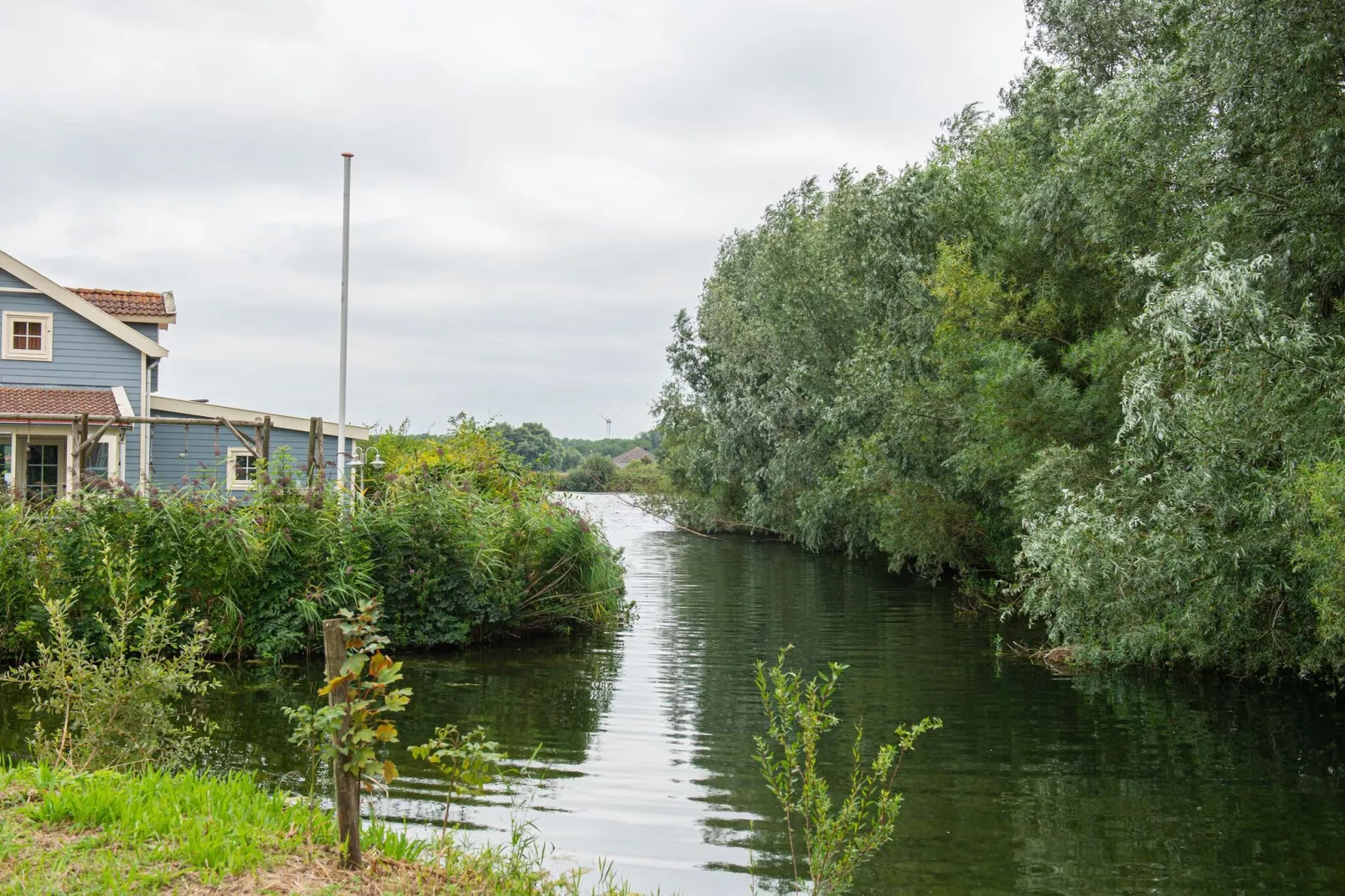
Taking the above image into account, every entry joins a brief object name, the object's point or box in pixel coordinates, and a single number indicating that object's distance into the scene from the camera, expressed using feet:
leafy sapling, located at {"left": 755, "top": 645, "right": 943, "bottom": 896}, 17.76
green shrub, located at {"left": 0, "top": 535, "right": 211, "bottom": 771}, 23.71
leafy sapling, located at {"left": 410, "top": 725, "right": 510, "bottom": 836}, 17.97
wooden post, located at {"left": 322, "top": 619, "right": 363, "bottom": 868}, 17.12
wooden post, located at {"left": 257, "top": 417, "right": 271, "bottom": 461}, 60.23
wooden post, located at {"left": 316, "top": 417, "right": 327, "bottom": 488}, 53.62
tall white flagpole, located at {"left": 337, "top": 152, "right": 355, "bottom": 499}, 70.74
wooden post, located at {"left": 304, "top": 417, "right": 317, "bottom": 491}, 54.19
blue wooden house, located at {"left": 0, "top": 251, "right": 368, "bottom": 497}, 78.23
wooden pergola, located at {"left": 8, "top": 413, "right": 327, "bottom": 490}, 55.11
